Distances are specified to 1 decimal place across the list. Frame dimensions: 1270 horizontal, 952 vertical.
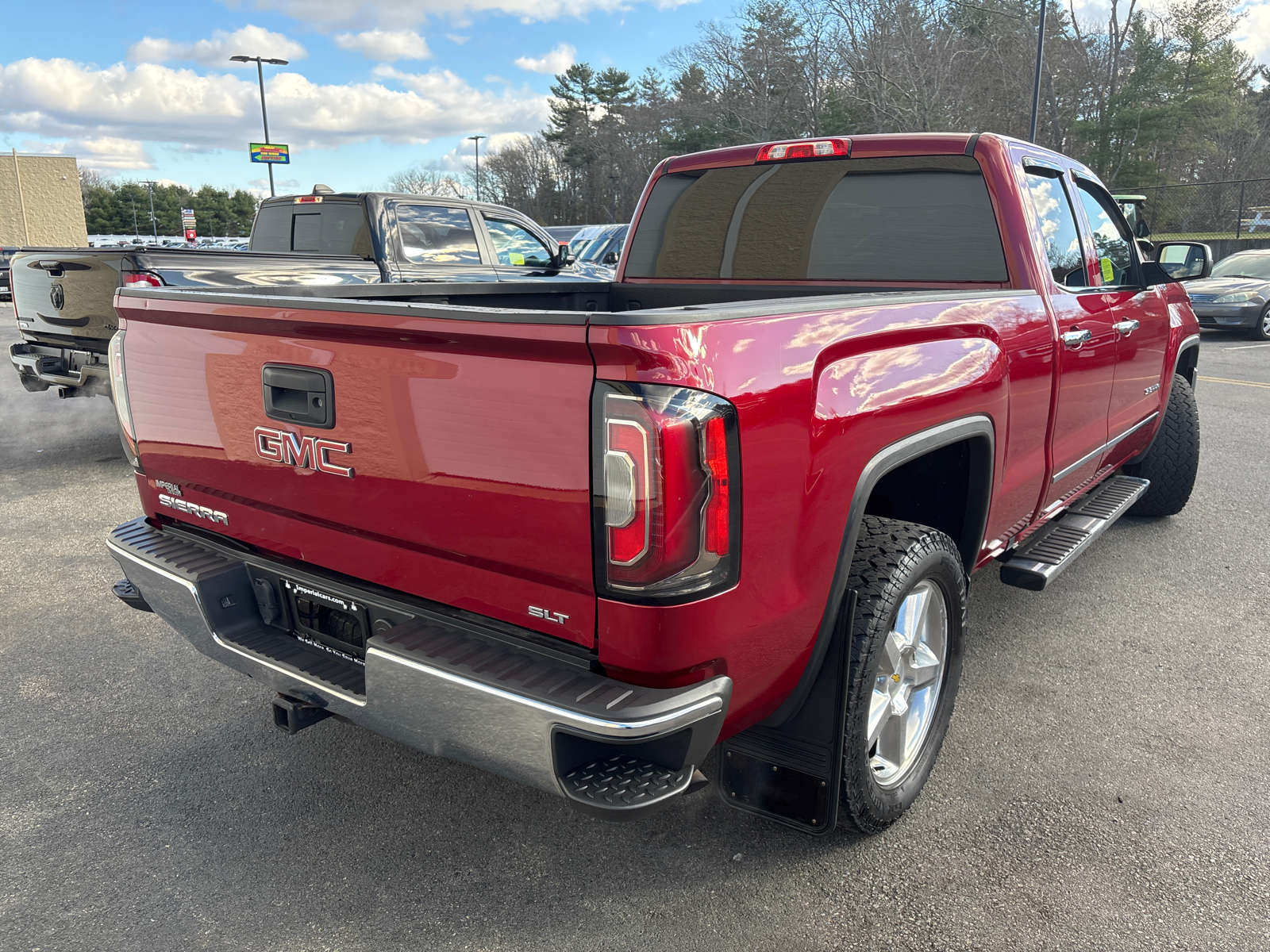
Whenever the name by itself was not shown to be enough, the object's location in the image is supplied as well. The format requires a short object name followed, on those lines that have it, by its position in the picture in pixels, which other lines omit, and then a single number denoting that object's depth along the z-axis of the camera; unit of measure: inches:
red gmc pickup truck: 67.7
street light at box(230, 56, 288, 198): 1358.3
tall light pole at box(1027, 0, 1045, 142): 971.9
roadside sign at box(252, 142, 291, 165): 1425.9
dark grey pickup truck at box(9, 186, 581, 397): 245.0
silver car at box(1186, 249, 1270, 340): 581.9
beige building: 2112.5
